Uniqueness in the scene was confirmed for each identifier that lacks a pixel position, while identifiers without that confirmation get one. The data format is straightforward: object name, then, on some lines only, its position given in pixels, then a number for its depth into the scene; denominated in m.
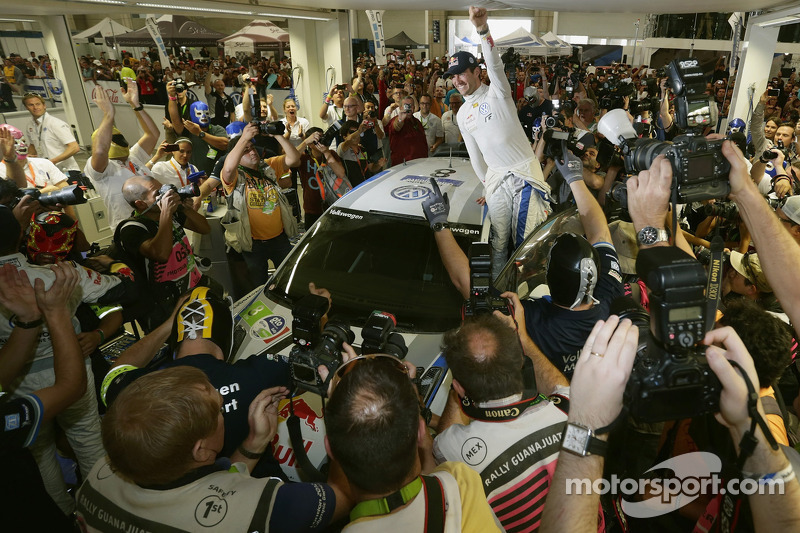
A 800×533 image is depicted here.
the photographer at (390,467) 1.22
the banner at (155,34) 10.43
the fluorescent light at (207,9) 5.95
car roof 3.61
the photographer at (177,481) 1.34
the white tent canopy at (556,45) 17.39
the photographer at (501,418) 1.53
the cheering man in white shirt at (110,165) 4.38
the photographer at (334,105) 8.16
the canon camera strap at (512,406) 1.59
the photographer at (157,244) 3.29
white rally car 2.80
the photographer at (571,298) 2.19
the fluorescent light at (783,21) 5.52
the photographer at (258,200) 4.23
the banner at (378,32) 10.58
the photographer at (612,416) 1.13
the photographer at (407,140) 7.18
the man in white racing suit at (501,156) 4.09
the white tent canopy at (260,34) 15.06
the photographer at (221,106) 10.21
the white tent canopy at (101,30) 14.91
